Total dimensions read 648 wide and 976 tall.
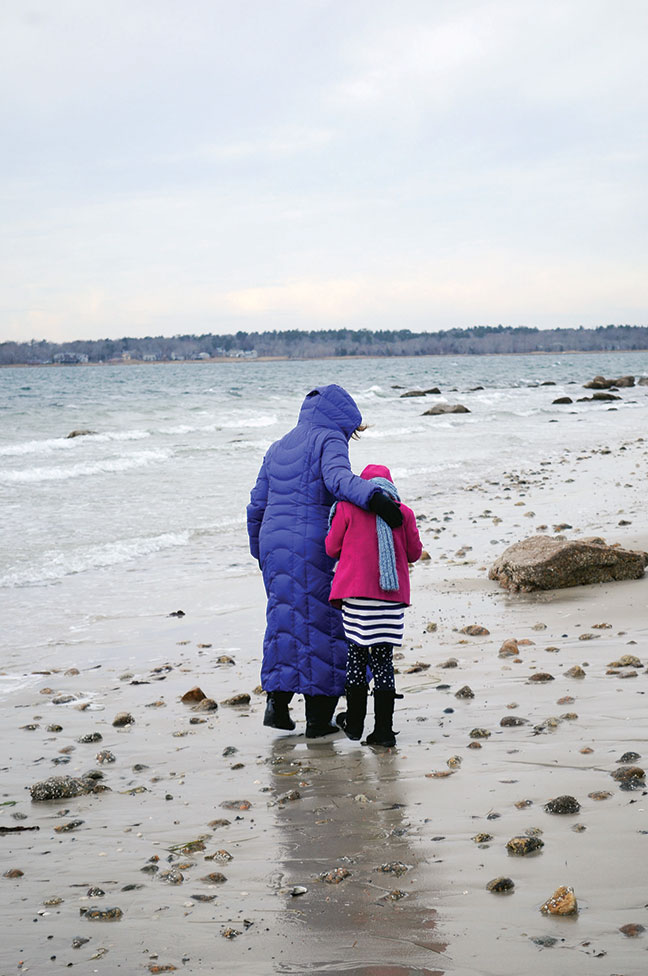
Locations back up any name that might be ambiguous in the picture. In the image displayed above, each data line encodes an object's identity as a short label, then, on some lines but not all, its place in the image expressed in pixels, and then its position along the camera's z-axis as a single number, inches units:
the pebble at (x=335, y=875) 128.0
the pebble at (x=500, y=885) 119.4
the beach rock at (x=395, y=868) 128.6
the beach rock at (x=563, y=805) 140.4
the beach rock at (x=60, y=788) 170.4
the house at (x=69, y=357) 5679.1
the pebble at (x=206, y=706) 222.8
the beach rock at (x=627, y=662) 219.5
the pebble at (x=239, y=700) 226.7
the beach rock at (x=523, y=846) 129.0
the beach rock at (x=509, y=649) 243.3
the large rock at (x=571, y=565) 311.4
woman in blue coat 197.2
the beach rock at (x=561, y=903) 111.3
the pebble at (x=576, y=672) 216.5
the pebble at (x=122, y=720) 215.5
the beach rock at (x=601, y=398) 1847.9
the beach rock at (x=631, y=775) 148.9
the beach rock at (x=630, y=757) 158.0
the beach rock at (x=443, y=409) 1566.2
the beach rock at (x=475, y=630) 268.8
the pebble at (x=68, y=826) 156.1
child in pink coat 187.2
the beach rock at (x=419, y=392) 2278.1
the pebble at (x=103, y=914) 123.1
